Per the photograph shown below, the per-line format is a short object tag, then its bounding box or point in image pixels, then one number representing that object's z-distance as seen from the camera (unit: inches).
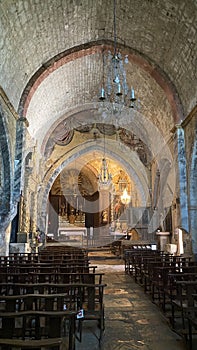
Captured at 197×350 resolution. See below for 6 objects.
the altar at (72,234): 774.5
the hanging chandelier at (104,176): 663.6
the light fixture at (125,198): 784.3
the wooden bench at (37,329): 64.9
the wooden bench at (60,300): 102.4
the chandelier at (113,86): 482.6
